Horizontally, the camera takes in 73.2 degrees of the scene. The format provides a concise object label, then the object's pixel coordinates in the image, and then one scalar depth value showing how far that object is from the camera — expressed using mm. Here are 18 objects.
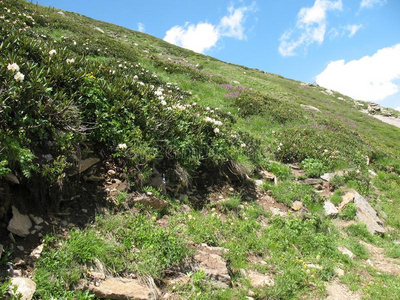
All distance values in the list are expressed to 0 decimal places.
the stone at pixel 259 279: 4807
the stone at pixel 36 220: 4055
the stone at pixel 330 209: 8363
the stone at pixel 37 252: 3572
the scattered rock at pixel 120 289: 3479
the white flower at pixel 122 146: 5594
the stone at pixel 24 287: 2988
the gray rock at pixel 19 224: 3689
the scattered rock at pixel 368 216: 8218
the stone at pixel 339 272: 5716
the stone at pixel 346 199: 8773
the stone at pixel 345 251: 6618
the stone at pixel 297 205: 8234
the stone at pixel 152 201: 5530
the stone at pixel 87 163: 5195
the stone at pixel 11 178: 3851
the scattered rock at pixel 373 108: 47669
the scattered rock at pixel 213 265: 4508
